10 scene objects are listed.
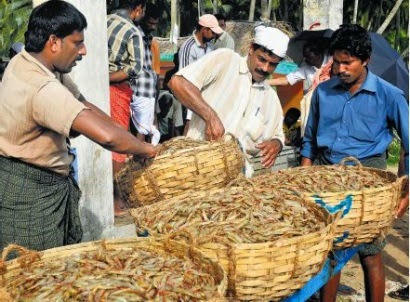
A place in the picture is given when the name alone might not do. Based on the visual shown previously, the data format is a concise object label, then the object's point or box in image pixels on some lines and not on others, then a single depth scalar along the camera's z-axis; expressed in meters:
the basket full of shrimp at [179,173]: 3.94
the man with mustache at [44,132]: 3.11
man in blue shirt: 4.63
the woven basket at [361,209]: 3.70
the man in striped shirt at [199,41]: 8.99
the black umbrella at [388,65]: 8.76
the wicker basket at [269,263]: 2.84
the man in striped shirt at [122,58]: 6.93
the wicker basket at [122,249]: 2.60
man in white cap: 4.47
